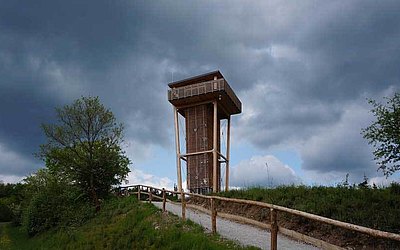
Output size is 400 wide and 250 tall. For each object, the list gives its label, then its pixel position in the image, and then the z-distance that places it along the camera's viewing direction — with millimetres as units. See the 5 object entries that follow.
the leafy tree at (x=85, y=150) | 29422
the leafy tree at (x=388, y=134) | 13797
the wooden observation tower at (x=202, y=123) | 30047
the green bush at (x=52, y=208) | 28156
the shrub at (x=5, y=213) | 56178
